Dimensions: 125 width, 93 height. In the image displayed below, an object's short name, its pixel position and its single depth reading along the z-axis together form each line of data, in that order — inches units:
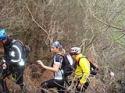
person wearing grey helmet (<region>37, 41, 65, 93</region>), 181.4
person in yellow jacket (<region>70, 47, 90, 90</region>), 184.3
